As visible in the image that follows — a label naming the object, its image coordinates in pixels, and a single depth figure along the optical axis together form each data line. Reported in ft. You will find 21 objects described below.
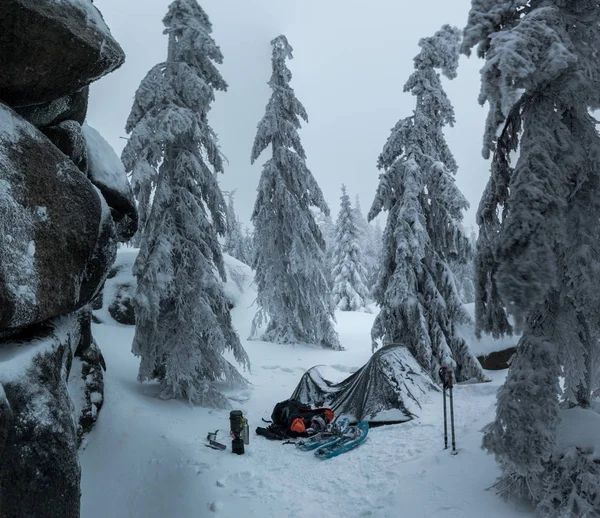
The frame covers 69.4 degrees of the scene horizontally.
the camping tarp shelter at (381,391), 35.01
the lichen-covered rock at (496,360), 49.80
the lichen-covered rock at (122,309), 55.06
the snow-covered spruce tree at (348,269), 123.34
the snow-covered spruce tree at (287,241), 62.44
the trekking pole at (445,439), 25.65
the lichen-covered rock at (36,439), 15.29
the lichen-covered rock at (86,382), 28.76
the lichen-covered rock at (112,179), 29.75
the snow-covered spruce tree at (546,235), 16.96
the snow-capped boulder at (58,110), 23.89
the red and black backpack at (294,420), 33.19
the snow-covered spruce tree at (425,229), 45.75
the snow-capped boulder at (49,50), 20.49
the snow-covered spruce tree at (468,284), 142.31
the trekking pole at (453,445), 24.47
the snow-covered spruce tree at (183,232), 36.94
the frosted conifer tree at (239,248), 157.91
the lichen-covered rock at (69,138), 25.02
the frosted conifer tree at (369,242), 154.51
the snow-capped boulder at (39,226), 17.65
